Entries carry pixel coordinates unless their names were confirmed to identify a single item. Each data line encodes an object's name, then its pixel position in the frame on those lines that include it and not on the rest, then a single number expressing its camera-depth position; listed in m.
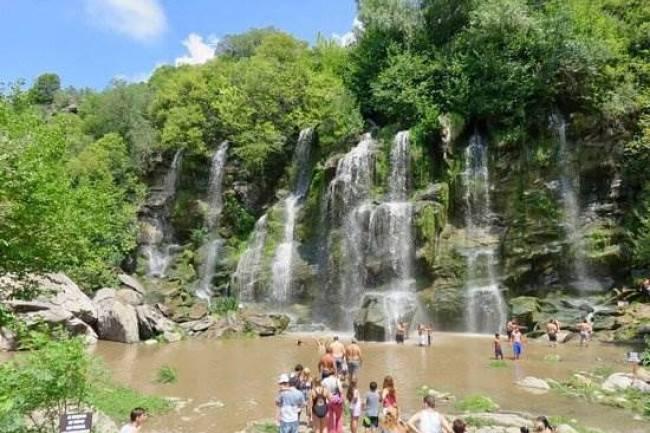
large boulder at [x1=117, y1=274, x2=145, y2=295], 40.31
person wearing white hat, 11.32
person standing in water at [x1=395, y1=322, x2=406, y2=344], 28.42
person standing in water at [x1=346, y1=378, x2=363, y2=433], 12.53
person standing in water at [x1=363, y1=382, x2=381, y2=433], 12.37
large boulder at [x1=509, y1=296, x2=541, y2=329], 29.56
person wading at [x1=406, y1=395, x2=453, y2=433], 9.44
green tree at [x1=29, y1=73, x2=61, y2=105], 114.56
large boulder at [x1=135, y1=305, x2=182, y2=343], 31.36
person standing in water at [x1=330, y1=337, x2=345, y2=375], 16.86
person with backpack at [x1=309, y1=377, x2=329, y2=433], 11.47
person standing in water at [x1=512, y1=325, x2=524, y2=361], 23.31
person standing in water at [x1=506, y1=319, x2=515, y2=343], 26.53
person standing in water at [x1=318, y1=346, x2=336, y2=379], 14.83
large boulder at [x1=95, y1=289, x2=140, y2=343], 30.78
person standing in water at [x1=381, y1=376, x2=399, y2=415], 11.68
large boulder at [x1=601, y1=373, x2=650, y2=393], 17.35
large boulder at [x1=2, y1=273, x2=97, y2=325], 28.41
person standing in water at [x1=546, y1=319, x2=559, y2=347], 27.10
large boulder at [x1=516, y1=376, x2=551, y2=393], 18.05
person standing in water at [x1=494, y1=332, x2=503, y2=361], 23.14
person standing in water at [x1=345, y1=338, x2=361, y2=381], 16.69
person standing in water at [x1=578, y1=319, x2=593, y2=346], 26.12
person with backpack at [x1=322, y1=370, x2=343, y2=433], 11.96
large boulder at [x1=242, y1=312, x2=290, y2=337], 32.34
